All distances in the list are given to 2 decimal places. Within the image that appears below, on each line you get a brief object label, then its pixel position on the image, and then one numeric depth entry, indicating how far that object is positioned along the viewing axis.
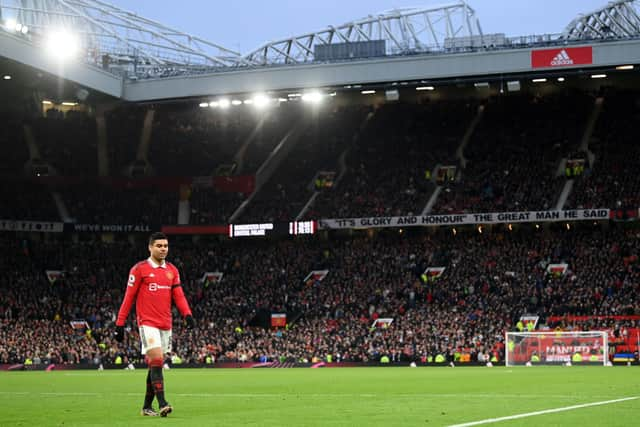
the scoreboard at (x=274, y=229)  62.25
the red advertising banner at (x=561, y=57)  52.58
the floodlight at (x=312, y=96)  59.94
